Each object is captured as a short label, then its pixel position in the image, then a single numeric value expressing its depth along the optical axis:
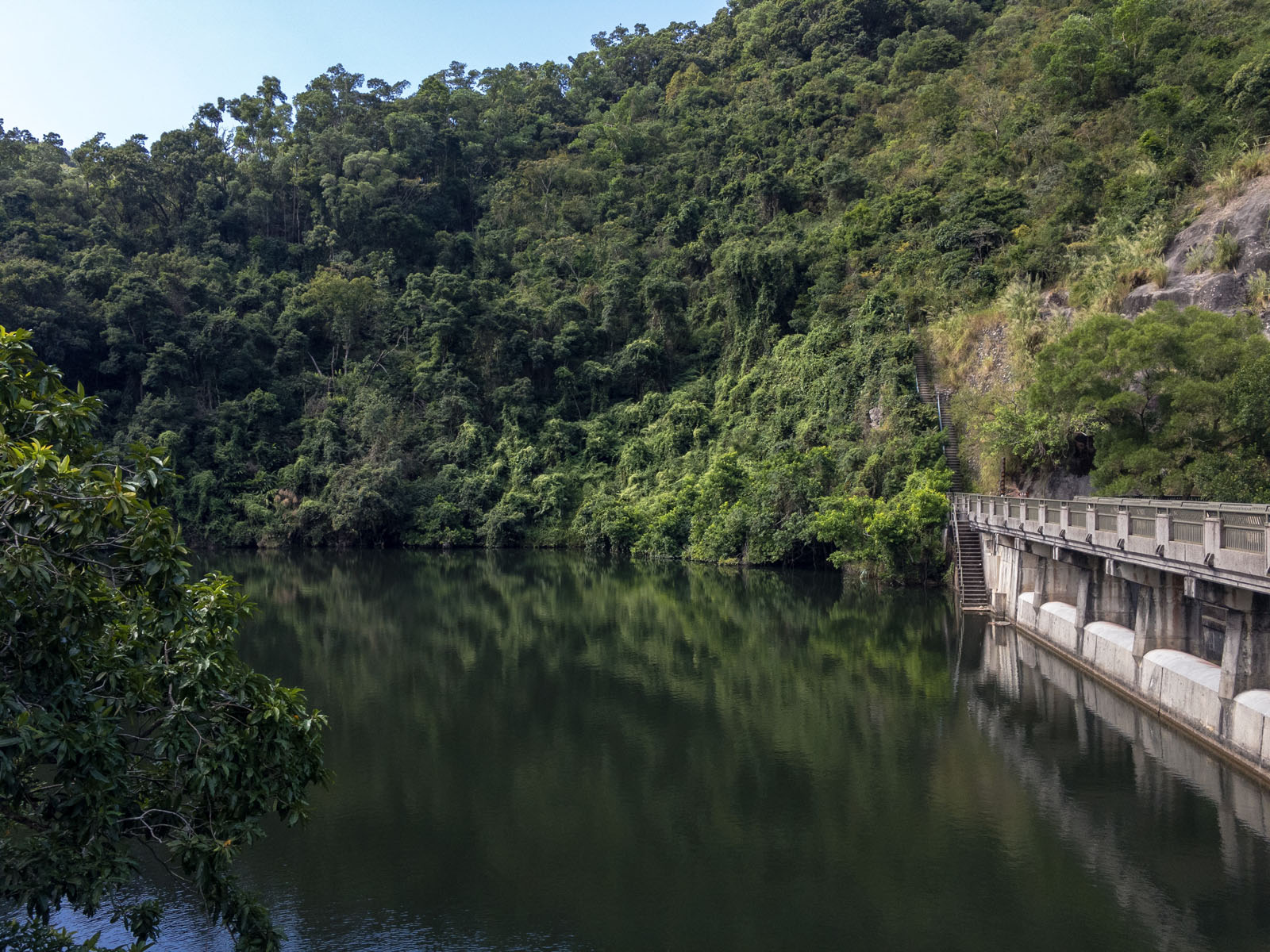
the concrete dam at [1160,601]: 15.45
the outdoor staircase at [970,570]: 34.03
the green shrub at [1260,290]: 31.08
